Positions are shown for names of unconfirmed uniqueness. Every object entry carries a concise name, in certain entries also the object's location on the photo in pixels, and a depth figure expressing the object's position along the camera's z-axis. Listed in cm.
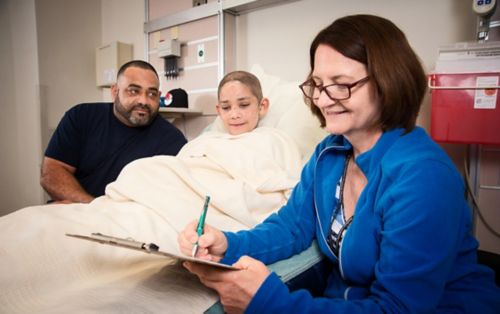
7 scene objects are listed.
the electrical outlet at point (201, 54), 241
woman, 60
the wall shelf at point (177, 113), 222
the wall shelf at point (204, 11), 206
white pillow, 150
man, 184
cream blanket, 66
